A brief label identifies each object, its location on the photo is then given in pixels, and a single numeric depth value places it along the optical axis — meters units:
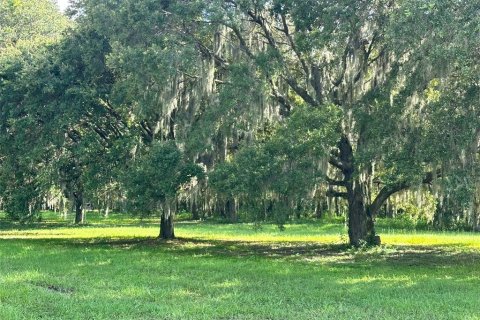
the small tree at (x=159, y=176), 15.20
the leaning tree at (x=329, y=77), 12.85
